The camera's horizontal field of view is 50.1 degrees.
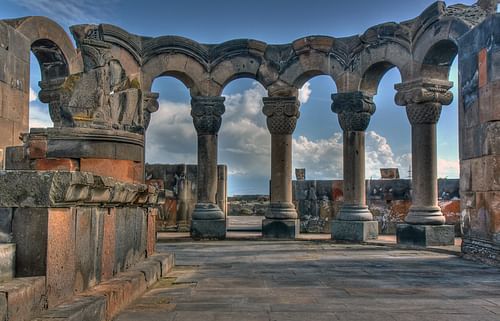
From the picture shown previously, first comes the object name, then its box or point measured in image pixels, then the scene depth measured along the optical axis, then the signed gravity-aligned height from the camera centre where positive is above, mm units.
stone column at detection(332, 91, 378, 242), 11430 +754
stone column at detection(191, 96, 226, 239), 12227 +1148
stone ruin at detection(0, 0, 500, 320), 3240 +1016
